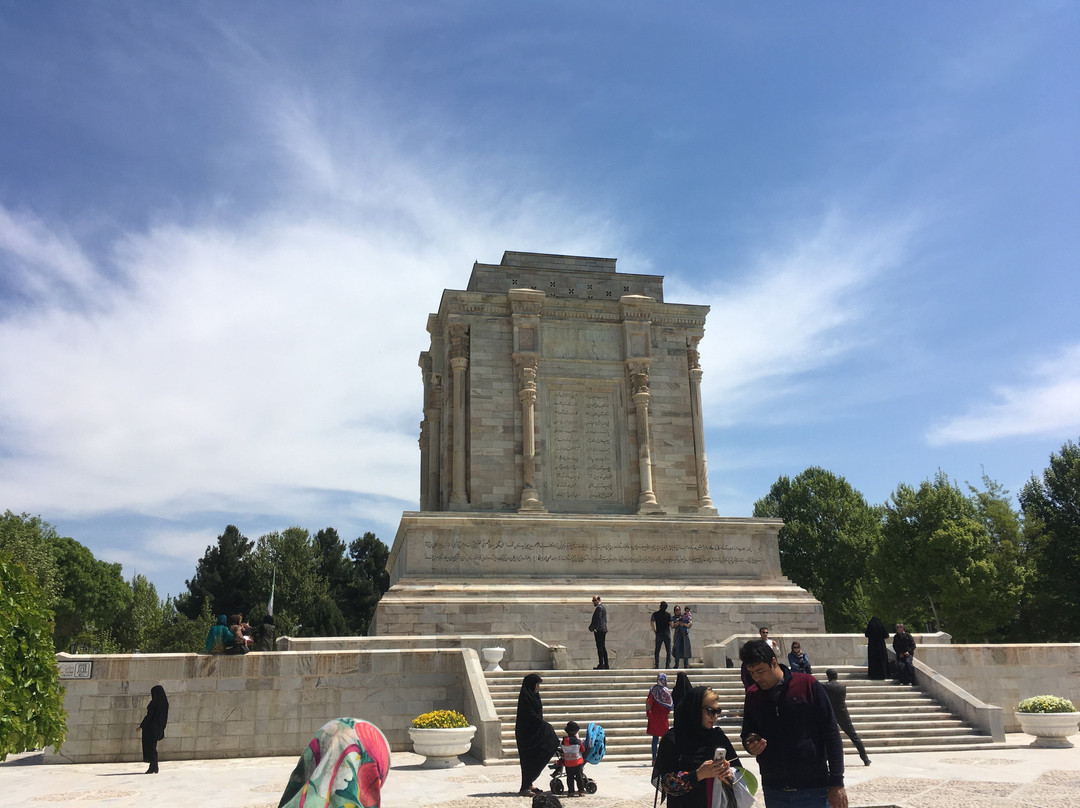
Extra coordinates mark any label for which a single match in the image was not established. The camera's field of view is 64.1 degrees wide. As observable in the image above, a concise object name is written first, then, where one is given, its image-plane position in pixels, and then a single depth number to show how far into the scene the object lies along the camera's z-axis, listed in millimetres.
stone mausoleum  23312
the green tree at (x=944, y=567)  38125
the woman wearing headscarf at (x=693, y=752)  5570
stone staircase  15727
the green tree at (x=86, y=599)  52875
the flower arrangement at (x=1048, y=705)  16500
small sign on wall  16281
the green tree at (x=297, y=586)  54875
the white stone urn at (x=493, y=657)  18172
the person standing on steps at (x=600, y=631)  19344
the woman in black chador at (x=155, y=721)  15016
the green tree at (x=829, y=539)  52000
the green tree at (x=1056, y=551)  39781
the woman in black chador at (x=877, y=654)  19047
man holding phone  5352
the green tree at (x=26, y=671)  7656
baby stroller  11602
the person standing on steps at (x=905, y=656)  18734
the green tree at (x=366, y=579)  60250
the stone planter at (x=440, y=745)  14148
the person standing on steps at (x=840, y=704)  11704
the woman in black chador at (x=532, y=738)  11242
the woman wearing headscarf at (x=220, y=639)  16891
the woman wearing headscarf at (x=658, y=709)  12375
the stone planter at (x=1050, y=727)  16250
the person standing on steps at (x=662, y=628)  19366
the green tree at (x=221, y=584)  58188
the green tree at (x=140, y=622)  57462
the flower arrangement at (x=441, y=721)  14477
